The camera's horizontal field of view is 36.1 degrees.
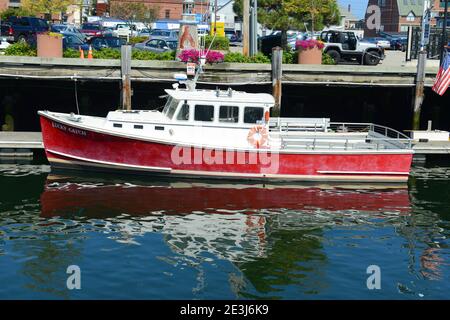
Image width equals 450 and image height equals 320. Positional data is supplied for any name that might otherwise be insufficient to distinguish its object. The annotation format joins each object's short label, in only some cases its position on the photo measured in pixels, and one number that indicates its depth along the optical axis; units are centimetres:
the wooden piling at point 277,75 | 2683
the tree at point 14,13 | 6156
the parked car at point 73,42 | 3744
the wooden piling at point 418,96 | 2764
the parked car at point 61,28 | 4908
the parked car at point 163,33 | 5055
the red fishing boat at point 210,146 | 2280
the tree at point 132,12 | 7212
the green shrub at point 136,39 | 4343
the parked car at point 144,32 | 5496
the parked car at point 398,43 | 5678
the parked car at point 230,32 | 5902
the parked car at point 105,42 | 3850
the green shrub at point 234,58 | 2841
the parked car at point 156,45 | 3825
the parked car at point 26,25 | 4628
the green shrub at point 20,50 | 2836
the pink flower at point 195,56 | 2703
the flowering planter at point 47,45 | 2778
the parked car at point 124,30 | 5272
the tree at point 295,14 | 3878
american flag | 2589
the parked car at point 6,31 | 4725
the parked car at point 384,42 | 5553
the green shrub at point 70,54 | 2875
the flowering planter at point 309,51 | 2864
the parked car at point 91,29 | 5595
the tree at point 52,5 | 3908
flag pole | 2879
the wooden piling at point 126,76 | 2639
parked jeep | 3441
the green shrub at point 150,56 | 2873
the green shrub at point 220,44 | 3189
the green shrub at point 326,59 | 2988
